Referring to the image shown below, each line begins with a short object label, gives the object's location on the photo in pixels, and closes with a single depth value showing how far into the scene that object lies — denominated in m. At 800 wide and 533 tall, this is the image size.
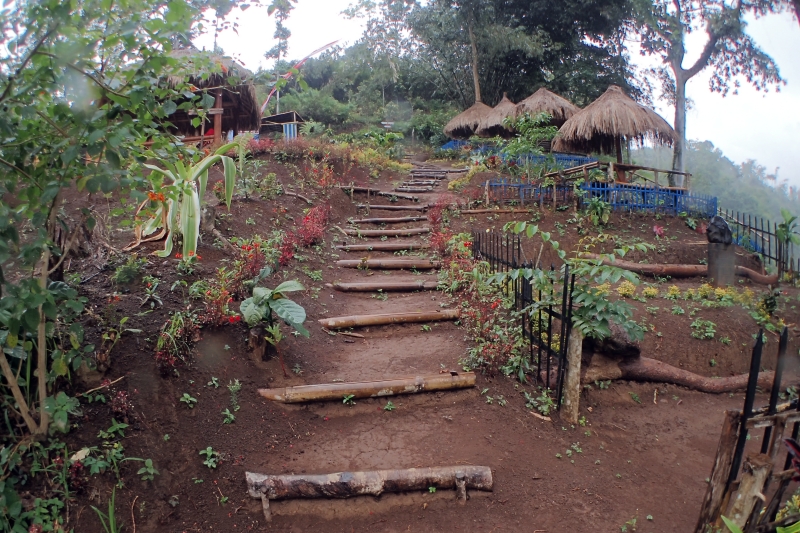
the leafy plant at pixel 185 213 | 4.38
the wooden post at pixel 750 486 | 2.12
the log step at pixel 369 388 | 3.72
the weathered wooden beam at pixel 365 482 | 2.94
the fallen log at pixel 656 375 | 4.55
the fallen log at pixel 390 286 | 6.21
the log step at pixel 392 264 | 7.08
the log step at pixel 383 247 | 7.88
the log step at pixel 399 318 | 5.14
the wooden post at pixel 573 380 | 3.65
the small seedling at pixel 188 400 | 3.33
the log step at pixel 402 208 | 10.84
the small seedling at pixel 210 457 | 3.03
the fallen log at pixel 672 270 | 8.06
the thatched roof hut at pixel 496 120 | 19.69
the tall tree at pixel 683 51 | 12.47
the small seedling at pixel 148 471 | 2.83
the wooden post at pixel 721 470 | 2.19
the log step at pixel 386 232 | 8.85
